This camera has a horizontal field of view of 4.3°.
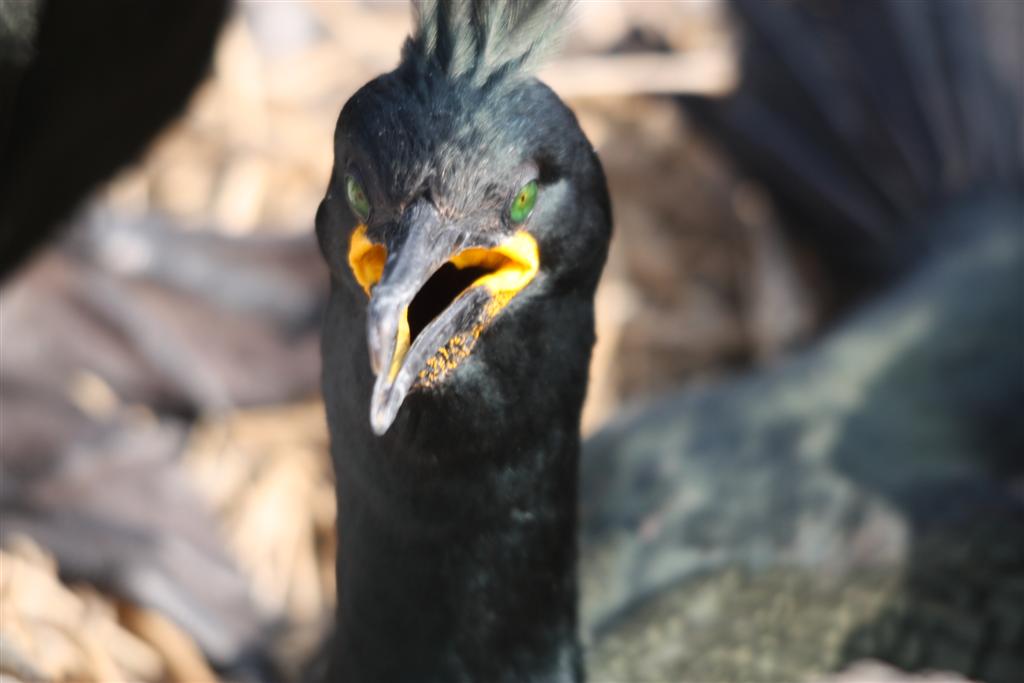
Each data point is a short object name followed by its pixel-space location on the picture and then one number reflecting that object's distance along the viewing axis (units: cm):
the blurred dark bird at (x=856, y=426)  268
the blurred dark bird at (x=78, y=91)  273
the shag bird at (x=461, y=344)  255
